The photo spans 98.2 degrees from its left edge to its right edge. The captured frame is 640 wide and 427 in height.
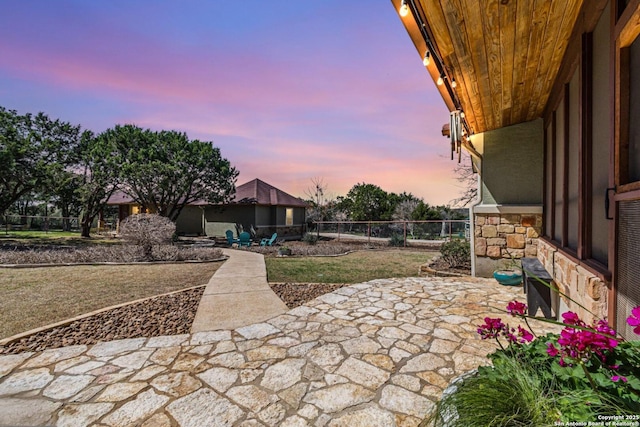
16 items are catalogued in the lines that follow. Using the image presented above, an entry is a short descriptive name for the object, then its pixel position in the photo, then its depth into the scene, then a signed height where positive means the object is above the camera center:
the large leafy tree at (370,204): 22.00 +1.14
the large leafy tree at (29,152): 11.65 +2.96
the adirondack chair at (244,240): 13.68 -1.16
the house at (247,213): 16.86 +0.22
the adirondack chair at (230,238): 13.69 -1.06
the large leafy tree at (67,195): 13.87 +1.34
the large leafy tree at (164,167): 13.73 +2.48
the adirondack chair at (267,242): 13.57 -1.24
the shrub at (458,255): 7.38 -0.96
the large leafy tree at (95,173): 13.99 +2.24
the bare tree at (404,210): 21.61 +0.69
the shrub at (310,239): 14.67 -1.19
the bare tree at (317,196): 24.03 +1.90
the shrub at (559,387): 1.07 -0.73
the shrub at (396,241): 14.27 -1.16
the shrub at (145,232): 8.72 -0.53
